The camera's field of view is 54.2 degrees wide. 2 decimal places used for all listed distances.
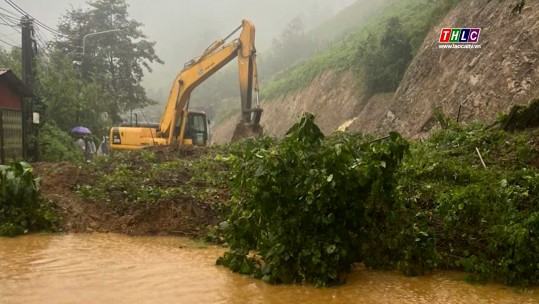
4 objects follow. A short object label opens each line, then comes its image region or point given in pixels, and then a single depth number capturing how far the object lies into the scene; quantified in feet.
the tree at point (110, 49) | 111.03
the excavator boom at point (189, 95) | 61.16
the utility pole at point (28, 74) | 57.67
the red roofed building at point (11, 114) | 50.98
